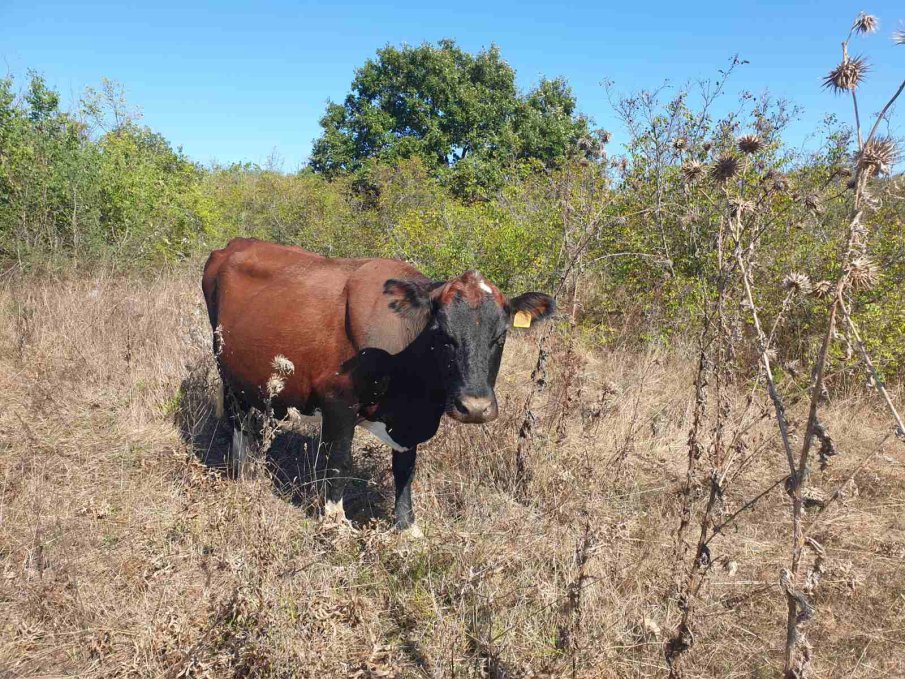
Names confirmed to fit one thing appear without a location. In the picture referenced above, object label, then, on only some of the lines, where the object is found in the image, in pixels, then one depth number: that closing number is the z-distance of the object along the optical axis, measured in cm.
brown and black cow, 354
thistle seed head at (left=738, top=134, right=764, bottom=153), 274
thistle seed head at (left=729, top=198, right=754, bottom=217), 243
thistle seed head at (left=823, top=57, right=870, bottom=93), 205
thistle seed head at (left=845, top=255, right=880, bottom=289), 193
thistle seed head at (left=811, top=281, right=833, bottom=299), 200
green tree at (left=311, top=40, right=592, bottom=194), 2559
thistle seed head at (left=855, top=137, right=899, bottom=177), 191
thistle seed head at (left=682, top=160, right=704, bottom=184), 307
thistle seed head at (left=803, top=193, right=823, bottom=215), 277
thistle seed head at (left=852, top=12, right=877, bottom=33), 204
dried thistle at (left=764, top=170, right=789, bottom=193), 281
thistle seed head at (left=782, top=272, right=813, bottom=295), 221
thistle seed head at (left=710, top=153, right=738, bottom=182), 277
